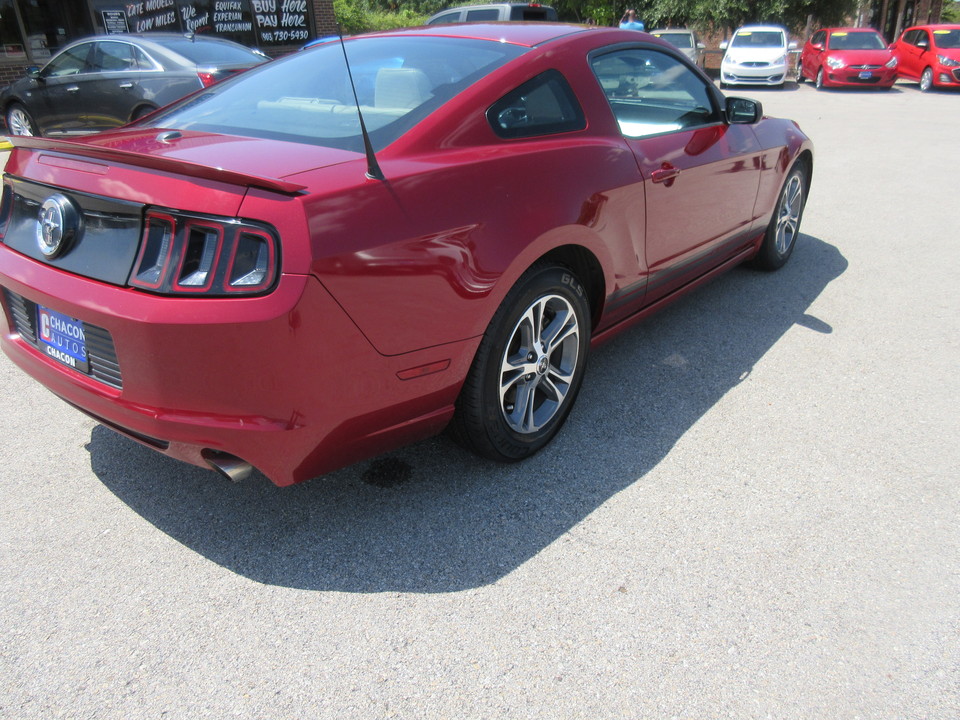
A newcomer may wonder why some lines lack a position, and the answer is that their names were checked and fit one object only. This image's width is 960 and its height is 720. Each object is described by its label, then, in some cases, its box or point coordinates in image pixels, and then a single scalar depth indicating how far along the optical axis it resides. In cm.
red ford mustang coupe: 196
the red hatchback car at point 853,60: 1756
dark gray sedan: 820
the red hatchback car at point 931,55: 1736
